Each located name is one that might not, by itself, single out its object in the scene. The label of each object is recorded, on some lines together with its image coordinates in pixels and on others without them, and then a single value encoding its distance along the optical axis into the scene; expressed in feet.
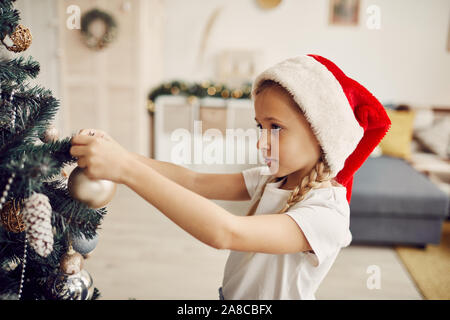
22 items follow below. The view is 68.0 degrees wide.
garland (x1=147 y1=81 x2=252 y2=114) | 11.31
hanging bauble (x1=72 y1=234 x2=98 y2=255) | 2.01
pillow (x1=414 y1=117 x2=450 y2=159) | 9.51
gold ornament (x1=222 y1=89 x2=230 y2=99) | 11.27
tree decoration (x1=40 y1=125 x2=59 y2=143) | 1.85
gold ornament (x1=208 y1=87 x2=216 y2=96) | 11.35
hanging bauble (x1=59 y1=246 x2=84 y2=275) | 1.94
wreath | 10.57
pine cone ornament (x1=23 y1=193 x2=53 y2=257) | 1.42
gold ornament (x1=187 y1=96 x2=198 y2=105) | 11.35
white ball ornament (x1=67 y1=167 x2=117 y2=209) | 1.53
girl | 1.58
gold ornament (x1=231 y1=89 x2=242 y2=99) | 11.28
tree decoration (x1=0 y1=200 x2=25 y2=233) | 1.67
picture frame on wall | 12.22
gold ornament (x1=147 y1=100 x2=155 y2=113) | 11.85
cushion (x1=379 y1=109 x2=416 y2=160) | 9.34
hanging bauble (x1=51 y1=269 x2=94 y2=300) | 1.92
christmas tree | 1.45
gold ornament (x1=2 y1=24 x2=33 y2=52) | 1.81
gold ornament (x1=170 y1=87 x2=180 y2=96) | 11.55
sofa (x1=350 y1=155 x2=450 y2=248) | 6.51
